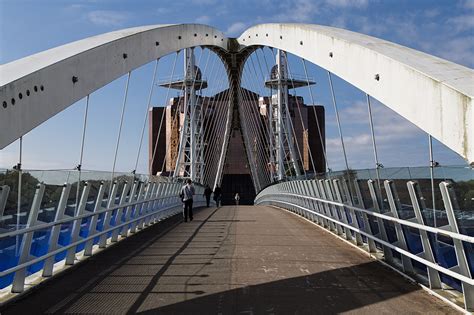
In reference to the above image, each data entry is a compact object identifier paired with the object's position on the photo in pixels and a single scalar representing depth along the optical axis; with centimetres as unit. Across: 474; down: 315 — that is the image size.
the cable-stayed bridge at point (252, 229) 600
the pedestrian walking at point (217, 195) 4031
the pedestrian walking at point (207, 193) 3457
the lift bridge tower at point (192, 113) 4131
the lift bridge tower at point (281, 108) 4326
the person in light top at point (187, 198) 1711
